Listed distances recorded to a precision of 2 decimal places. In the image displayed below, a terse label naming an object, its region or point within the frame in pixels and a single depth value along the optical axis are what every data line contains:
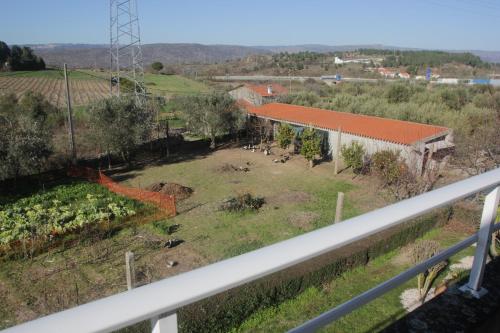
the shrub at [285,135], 22.39
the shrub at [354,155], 18.12
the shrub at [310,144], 19.72
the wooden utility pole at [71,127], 18.62
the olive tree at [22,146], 16.12
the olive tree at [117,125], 19.43
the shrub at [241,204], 14.03
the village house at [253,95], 37.72
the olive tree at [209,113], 23.83
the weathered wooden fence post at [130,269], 8.03
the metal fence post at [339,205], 11.71
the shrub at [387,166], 15.44
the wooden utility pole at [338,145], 19.02
